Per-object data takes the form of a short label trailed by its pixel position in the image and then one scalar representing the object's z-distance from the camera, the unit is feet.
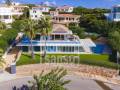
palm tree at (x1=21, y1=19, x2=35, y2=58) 57.45
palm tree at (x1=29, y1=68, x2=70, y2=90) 30.27
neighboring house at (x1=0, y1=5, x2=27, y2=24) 100.30
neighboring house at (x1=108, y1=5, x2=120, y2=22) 97.45
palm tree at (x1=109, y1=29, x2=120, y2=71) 58.61
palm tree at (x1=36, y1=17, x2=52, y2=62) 58.06
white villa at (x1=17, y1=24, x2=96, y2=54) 63.51
